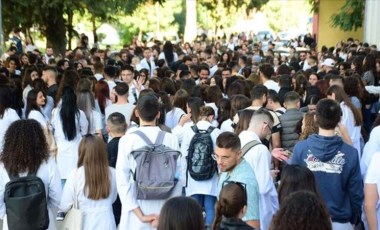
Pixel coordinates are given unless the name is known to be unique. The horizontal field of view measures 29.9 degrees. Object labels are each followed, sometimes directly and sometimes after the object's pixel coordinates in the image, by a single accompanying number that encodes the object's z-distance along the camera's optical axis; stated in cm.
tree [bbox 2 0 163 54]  1952
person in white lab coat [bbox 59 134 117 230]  641
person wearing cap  1535
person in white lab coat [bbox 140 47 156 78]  1844
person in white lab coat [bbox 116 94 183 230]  625
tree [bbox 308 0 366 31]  2614
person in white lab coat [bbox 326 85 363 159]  890
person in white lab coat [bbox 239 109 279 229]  634
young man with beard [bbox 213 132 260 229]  578
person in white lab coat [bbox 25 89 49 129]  963
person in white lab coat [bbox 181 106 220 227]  795
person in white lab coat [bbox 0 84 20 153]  928
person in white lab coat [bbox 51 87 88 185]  888
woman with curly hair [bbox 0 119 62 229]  614
